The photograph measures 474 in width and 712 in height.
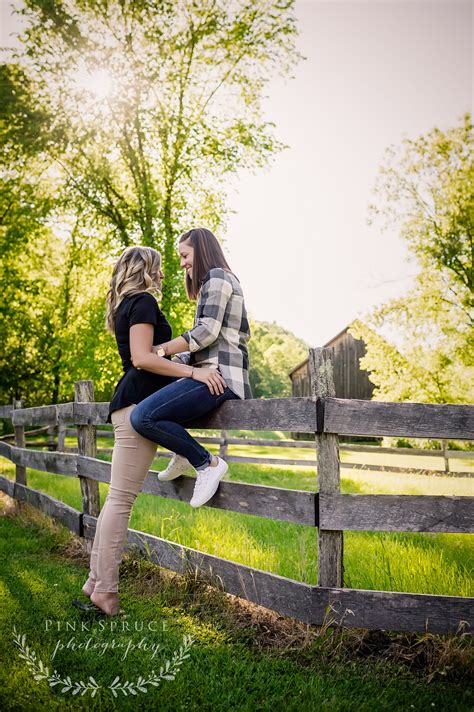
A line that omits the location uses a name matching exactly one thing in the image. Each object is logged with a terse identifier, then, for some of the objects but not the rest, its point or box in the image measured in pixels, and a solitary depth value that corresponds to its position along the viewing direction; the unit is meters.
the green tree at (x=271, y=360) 69.31
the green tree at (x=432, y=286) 21.64
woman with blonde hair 3.96
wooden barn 34.41
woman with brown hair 3.90
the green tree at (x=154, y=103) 15.55
